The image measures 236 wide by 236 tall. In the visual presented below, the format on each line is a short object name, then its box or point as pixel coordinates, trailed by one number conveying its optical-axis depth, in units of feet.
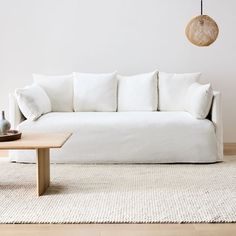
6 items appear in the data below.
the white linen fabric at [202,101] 14.02
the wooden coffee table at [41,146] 10.09
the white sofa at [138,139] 14.05
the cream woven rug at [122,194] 9.03
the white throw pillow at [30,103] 14.12
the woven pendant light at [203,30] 15.94
